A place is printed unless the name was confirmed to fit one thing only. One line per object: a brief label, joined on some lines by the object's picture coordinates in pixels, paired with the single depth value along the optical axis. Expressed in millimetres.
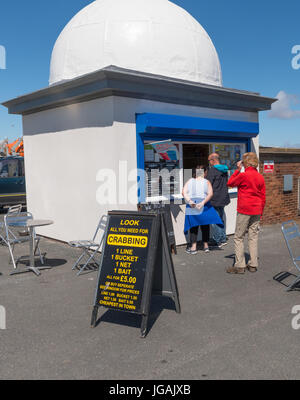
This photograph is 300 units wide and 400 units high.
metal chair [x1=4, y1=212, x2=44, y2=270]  6786
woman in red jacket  6309
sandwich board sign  4461
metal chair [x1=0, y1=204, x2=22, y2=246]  7606
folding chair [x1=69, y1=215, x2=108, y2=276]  6746
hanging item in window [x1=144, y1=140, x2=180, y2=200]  8445
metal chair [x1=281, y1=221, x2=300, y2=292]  5562
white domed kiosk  7910
